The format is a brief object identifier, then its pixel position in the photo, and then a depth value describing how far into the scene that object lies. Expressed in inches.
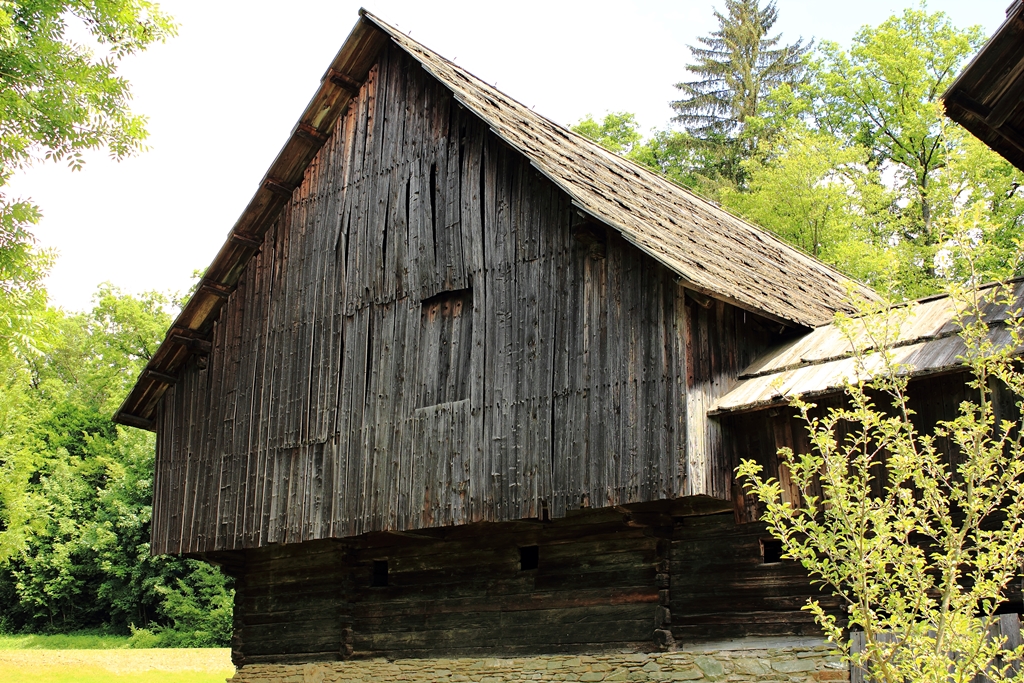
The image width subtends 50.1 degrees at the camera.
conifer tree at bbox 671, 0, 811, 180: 1727.4
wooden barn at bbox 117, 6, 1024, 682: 460.8
